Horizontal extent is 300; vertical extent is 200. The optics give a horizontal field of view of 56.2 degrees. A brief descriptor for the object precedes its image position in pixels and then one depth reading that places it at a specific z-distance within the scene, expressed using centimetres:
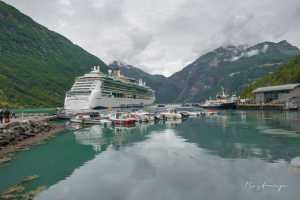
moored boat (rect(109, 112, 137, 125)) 7862
